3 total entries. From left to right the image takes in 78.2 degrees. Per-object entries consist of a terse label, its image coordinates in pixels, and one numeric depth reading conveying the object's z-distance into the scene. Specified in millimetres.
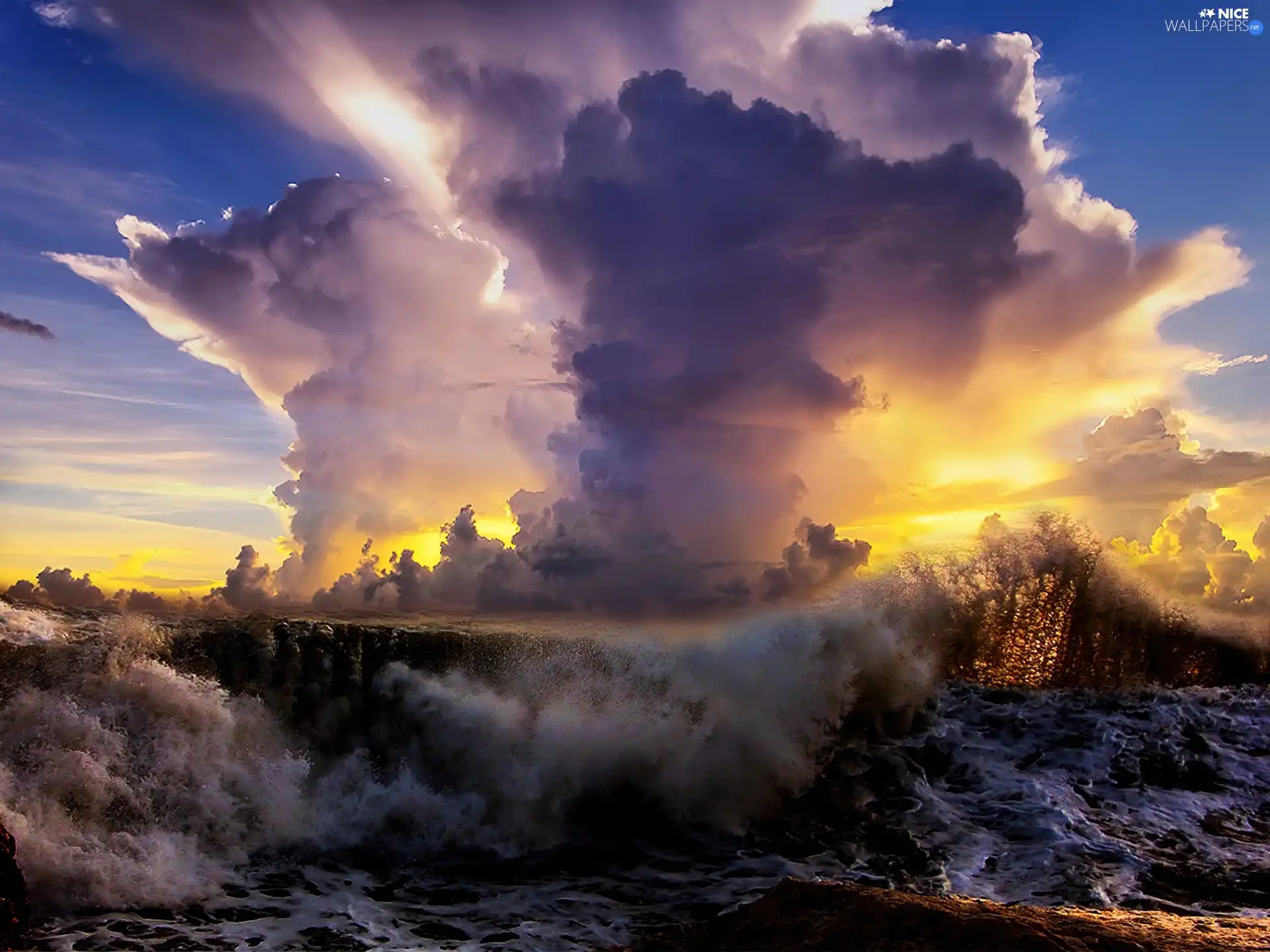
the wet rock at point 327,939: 7070
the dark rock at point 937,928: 4941
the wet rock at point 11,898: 6422
